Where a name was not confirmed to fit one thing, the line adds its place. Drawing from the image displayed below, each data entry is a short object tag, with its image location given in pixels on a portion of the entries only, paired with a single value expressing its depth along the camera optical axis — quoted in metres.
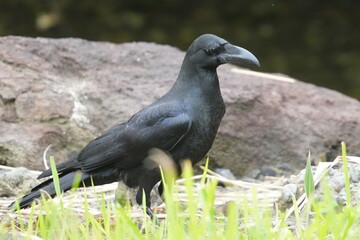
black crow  9.64
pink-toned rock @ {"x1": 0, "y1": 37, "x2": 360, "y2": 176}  12.09
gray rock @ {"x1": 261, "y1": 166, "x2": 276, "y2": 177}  12.39
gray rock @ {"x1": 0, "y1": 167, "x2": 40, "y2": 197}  10.56
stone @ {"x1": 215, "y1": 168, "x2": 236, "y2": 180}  12.23
